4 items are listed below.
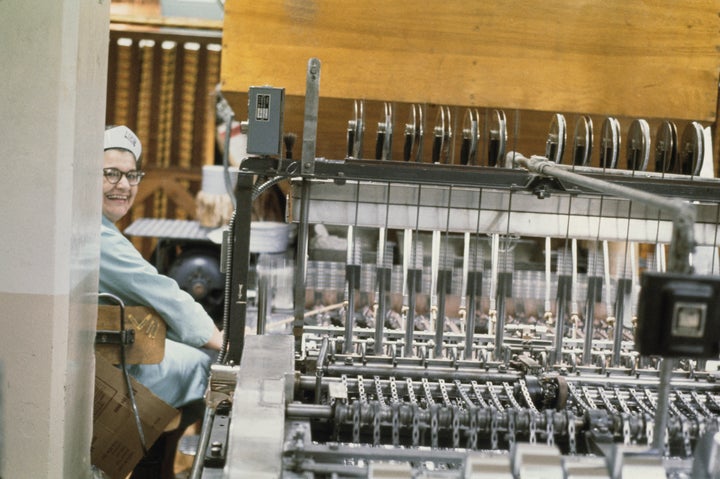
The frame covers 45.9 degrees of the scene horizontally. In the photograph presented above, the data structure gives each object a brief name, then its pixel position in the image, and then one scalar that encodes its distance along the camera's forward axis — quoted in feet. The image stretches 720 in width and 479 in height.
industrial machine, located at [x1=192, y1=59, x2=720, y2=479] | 5.69
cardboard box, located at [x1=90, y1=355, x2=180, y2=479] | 10.03
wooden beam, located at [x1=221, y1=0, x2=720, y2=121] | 10.16
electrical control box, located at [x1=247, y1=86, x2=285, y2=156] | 8.13
